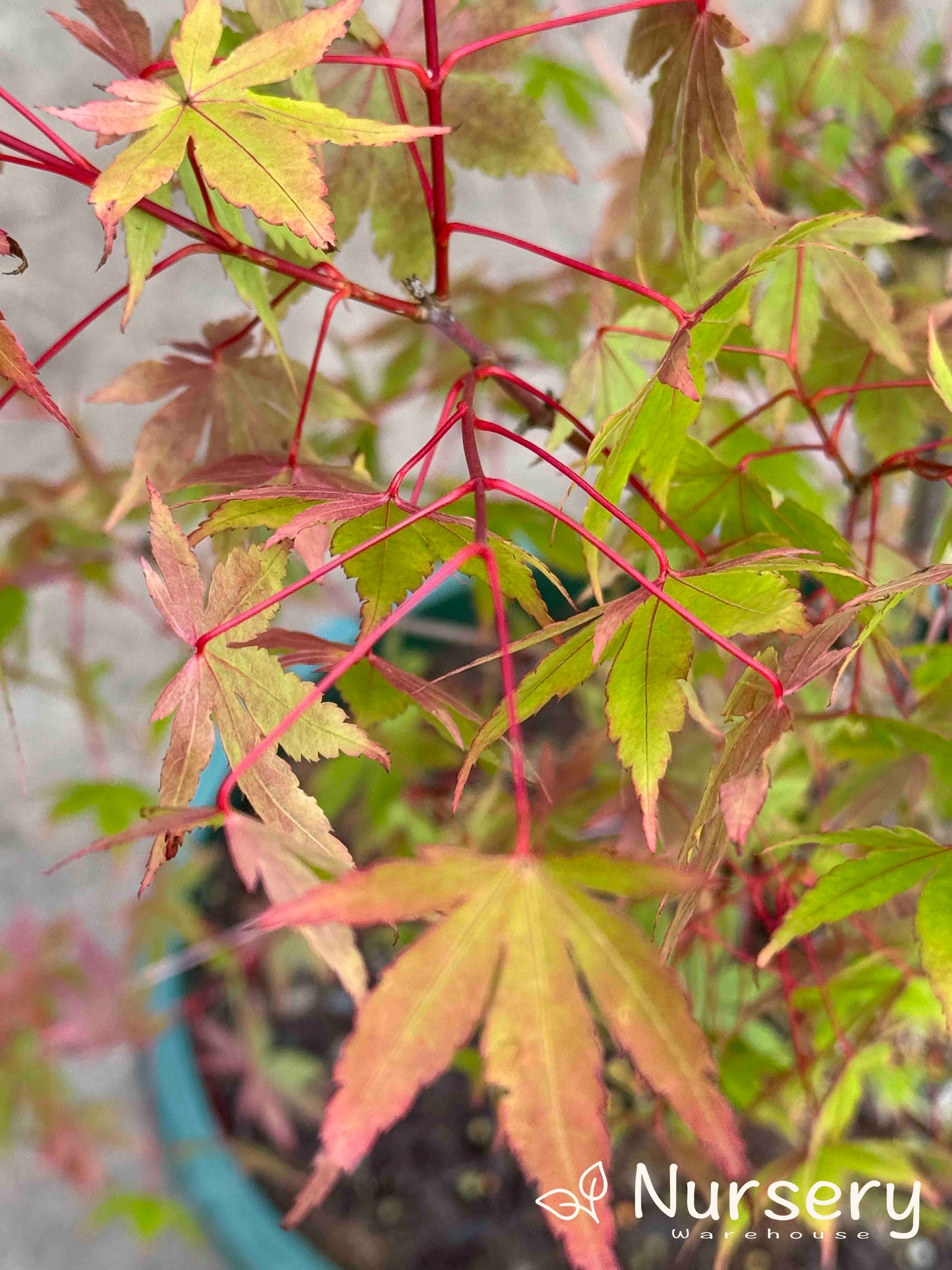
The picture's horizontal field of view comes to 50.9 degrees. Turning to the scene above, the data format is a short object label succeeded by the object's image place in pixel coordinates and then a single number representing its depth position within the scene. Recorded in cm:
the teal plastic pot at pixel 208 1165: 67
